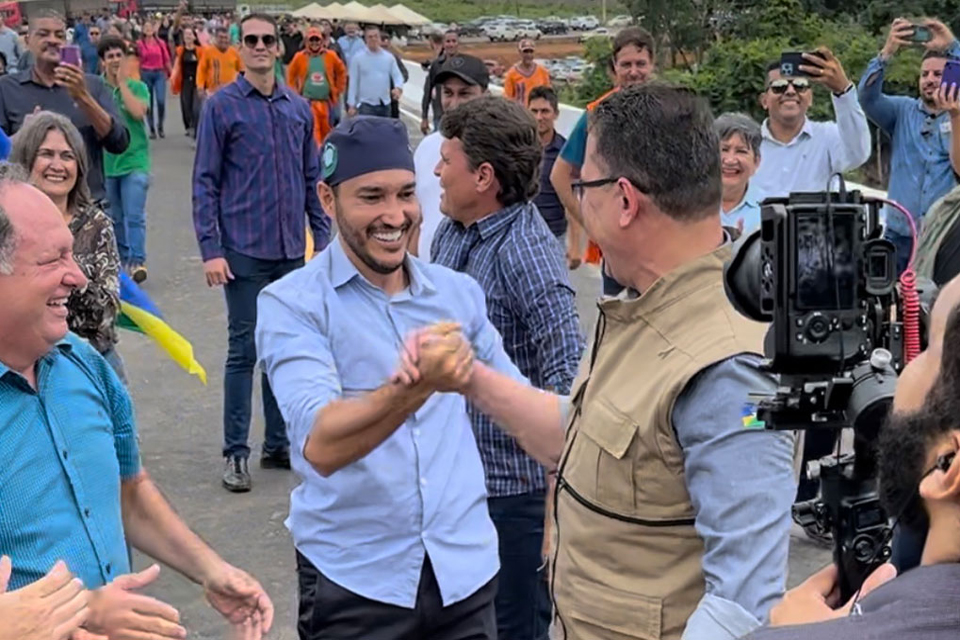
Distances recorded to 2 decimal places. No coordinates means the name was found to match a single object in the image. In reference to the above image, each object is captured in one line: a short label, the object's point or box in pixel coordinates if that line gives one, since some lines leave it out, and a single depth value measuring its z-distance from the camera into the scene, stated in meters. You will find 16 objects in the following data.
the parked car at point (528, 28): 59.52
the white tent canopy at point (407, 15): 44.91
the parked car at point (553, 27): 63.34
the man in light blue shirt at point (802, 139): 6.56
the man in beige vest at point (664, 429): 2.17
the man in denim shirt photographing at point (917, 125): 7.12
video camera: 1.92
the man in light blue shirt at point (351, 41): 21.58
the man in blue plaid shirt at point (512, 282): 3.79
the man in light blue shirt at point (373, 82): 16.33
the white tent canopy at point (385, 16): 40.88
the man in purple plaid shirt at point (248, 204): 6.34
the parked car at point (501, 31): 60.25
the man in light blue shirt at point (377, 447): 3.07
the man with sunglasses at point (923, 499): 1.48
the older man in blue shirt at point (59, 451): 2.64
